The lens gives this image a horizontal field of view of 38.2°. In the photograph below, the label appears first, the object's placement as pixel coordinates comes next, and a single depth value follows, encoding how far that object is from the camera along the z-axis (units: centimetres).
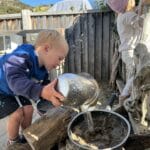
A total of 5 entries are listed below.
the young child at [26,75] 111
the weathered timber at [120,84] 311
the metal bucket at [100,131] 104
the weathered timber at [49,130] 113
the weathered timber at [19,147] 128
